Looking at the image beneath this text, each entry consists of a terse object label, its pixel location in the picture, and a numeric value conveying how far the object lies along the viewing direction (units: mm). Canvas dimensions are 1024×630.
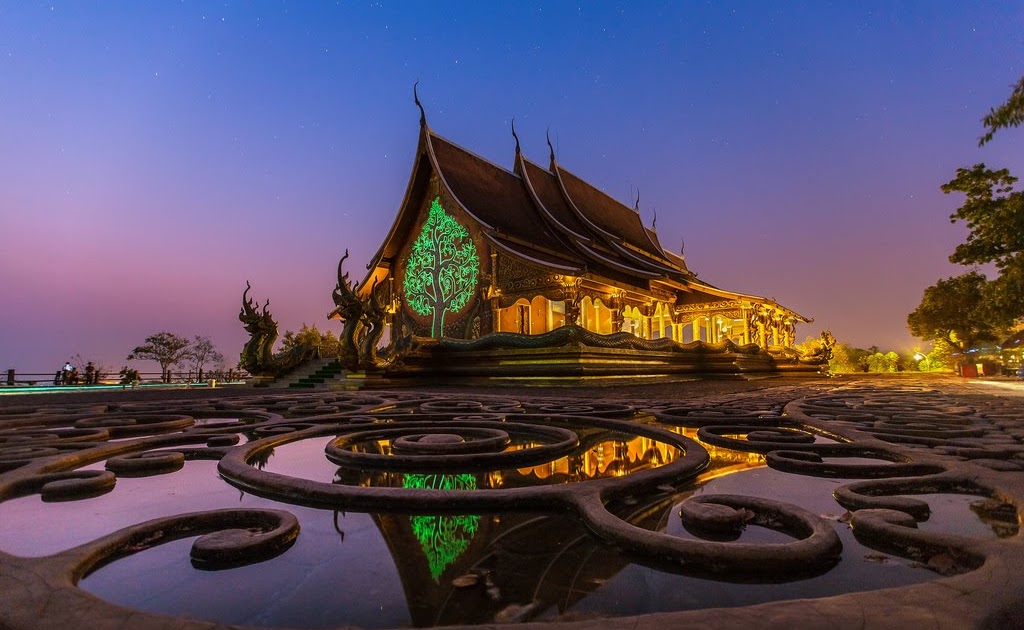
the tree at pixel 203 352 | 29531
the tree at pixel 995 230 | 10906
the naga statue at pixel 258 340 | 9719
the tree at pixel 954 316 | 22234
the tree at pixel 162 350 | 28750
